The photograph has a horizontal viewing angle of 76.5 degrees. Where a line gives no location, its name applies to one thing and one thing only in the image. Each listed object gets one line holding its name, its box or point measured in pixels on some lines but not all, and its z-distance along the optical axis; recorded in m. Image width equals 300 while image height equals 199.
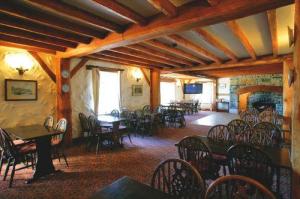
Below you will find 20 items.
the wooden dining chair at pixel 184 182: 1.37
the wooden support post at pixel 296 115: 1.59
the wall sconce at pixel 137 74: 6.97
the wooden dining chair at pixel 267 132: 2.89
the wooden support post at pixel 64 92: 4.52
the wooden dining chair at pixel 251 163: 1.82
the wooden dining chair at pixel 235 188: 1.15
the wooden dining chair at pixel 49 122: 3.96
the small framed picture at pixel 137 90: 6.95
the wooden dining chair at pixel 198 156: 2.27
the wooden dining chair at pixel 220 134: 3.00
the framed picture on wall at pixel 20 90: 3.92
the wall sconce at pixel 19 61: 3.93
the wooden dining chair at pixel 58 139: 3.41
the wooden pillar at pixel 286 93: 5.20
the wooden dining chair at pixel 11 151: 2.76
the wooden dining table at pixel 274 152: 1.92
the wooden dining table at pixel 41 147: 3.00
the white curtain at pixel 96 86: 5.56
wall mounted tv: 13.29
